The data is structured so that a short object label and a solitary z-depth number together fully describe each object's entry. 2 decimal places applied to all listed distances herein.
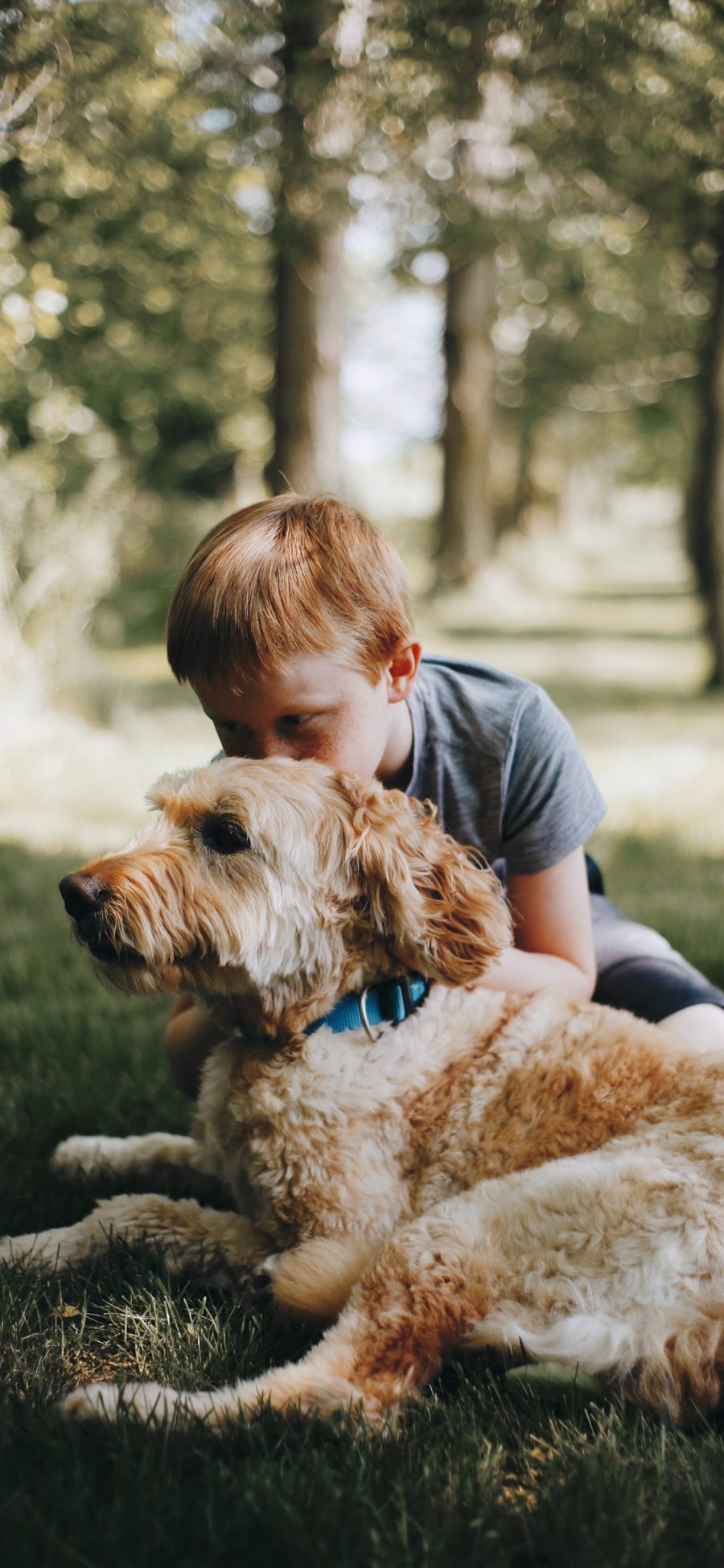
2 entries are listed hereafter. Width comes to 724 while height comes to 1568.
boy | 2.60
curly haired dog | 2.04
